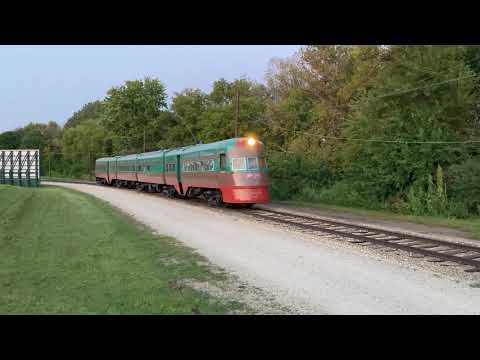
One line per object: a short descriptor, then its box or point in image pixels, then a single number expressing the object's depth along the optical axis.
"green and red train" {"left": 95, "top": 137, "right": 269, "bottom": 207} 20.62
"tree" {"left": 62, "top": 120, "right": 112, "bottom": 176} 78.31
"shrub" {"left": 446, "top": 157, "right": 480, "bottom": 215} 19.14
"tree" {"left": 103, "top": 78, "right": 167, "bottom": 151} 71.44
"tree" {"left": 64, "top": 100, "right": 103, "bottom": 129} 135.38
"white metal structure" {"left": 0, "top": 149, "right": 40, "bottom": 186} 45.38
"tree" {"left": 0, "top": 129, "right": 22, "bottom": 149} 106.31
